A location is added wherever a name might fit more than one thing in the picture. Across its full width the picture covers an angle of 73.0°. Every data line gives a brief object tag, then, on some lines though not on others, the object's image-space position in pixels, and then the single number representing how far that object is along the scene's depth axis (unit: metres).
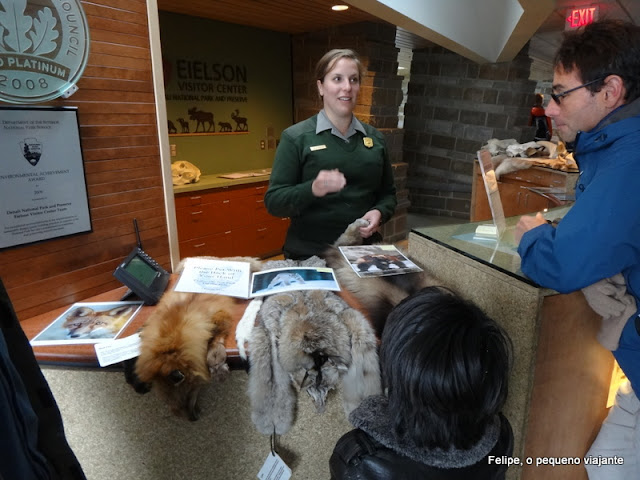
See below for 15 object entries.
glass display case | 1.24
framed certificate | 1.22
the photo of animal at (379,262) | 1.44
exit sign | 4.07
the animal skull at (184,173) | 4.14
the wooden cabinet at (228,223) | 4.12
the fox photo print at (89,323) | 1.20
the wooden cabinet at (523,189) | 3.62
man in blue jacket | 0.99
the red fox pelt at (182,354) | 1.09
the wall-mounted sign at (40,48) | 1.17
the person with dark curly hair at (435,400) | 0.82
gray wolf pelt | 1.10
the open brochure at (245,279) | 1.35
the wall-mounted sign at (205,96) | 4.39
